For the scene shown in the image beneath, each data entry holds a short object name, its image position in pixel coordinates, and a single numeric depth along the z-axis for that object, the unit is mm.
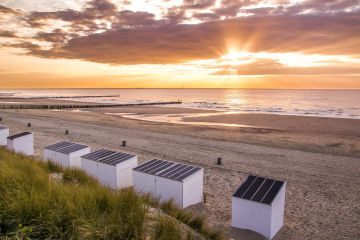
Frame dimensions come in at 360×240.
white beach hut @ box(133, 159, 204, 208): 10539
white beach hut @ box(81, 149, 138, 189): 12383
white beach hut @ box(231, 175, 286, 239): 8828
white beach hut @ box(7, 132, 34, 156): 17150
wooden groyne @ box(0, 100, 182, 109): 66938
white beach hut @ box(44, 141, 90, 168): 14461
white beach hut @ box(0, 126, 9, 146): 19531
